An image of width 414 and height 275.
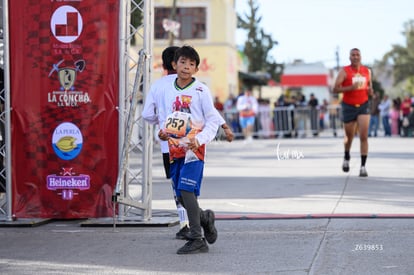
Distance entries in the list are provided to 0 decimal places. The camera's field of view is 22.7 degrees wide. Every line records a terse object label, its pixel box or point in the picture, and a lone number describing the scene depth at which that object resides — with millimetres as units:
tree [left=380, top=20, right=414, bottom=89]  111500
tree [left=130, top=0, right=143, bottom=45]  26317
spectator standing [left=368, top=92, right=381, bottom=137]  37594
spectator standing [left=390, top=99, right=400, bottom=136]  39031
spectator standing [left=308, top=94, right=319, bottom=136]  38594
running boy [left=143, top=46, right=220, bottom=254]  8445
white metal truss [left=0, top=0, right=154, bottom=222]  10484
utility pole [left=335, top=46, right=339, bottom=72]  106562
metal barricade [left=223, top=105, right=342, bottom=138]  38125
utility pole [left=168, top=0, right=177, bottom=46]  36047
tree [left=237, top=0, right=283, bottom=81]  89000
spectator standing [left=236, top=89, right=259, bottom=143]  33531
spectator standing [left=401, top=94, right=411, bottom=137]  36688
